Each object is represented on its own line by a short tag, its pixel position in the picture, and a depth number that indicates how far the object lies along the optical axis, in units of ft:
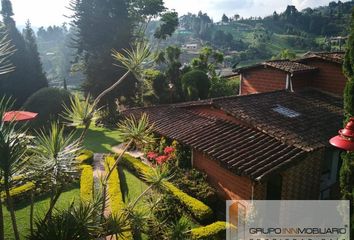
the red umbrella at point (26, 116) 63.01
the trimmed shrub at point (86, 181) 39.55
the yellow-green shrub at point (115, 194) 34.83
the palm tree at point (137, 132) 28.04
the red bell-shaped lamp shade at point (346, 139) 16.67
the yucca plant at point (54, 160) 20.86
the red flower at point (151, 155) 51.14
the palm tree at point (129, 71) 24.12
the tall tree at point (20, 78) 107.34
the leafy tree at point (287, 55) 119.46
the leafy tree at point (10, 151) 18.63
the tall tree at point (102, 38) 94.58
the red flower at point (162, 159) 45.67
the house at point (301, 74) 58.90
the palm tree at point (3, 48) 19.16
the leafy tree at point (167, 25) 127.95
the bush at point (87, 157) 52.86
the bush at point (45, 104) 83.87
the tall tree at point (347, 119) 28.37
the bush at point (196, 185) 38.93
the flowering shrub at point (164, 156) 46.60
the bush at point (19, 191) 39.96
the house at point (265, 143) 35.55
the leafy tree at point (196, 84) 97.63
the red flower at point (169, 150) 48.15
